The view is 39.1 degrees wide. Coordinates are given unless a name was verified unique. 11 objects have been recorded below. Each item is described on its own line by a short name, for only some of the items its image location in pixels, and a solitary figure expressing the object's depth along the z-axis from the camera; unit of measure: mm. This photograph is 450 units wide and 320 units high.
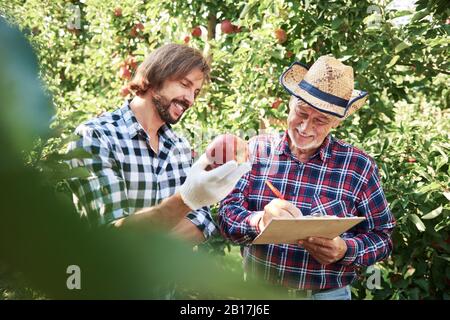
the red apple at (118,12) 4887
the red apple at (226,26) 4043
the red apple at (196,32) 4281
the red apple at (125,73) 4418
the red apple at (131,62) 4428
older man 1957
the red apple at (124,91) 4098
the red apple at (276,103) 3469
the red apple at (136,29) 4832
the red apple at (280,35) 3455
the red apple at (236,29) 4102
